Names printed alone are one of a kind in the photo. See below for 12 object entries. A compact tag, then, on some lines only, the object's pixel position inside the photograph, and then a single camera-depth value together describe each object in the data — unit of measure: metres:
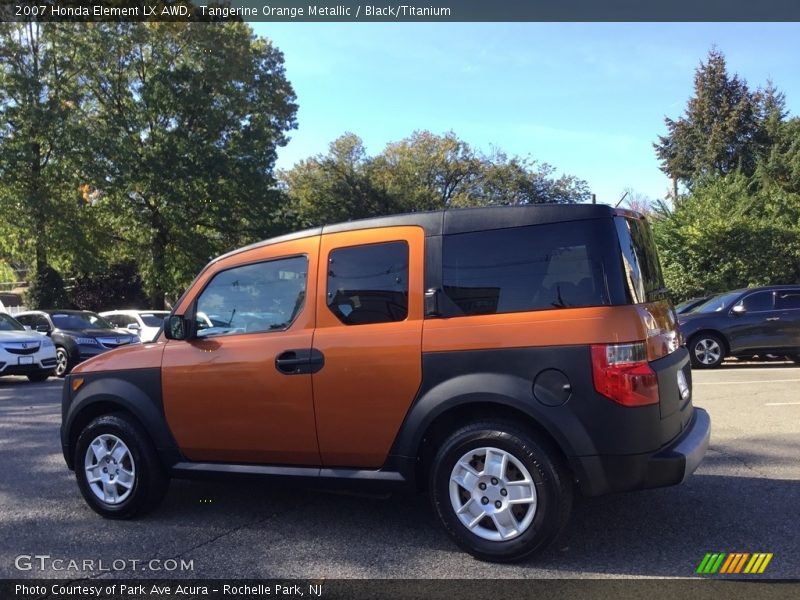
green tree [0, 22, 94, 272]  24.19
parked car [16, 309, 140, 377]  14.96
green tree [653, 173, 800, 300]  20.55
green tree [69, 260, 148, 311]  34.19
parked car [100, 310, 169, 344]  17.05
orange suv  3.62
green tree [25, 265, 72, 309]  26.84
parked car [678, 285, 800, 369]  12.58
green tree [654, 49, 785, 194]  34.78
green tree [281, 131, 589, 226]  38.12
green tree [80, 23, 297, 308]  24.84
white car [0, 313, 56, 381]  12.91
